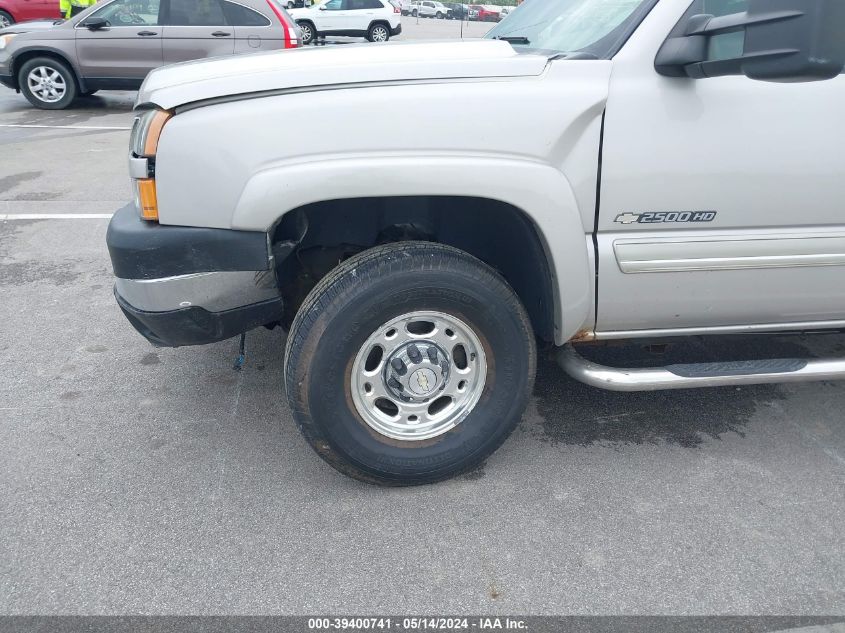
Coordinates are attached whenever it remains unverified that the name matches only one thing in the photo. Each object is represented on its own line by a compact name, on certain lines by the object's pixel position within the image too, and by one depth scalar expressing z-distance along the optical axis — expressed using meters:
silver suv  10.17
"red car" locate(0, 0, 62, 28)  15.12
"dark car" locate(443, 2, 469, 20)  39.64
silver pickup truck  2.30
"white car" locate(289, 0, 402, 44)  21.31
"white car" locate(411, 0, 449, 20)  42.41
